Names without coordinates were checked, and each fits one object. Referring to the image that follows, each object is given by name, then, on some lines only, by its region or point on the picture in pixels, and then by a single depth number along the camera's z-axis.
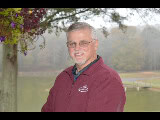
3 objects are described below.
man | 1.71
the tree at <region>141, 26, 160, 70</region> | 21.38
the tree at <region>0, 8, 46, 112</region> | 1.83
